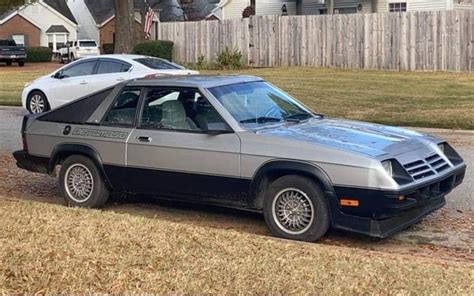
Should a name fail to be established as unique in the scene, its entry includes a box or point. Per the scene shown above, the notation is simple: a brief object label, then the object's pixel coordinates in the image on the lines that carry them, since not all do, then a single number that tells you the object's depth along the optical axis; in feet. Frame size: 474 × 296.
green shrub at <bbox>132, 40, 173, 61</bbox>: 101.04
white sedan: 53.52
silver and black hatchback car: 20.24
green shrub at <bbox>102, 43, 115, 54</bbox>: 175.49
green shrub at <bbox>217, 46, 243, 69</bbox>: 99.35
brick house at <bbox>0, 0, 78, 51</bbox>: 197.98
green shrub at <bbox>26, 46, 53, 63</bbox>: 172.76
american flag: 113.39
